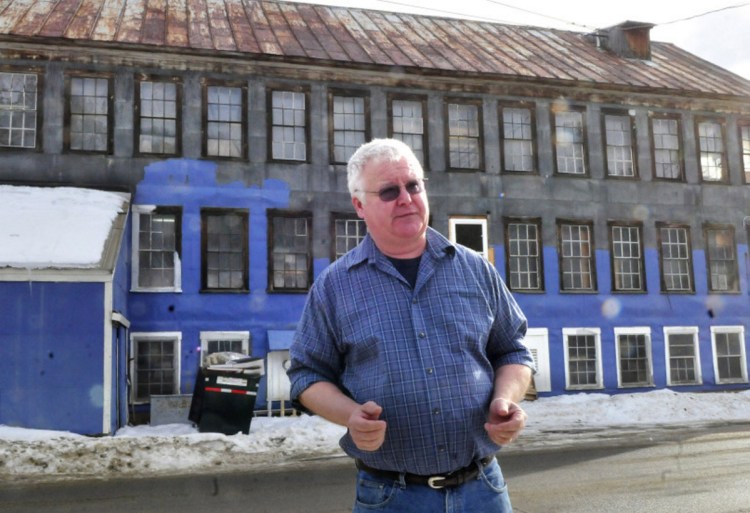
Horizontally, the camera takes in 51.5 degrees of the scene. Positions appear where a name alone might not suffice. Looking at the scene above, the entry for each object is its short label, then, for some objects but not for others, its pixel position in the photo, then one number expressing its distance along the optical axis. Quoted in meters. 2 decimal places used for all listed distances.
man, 2.73
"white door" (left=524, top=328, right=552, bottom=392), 21.44
